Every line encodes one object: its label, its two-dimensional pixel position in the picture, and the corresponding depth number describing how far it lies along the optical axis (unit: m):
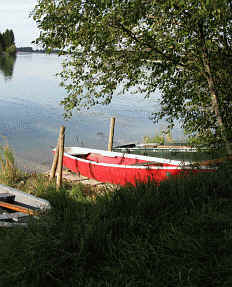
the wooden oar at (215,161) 6.94
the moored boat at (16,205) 5.46
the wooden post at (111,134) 13.25
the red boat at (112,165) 10.29
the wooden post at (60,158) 10.25
